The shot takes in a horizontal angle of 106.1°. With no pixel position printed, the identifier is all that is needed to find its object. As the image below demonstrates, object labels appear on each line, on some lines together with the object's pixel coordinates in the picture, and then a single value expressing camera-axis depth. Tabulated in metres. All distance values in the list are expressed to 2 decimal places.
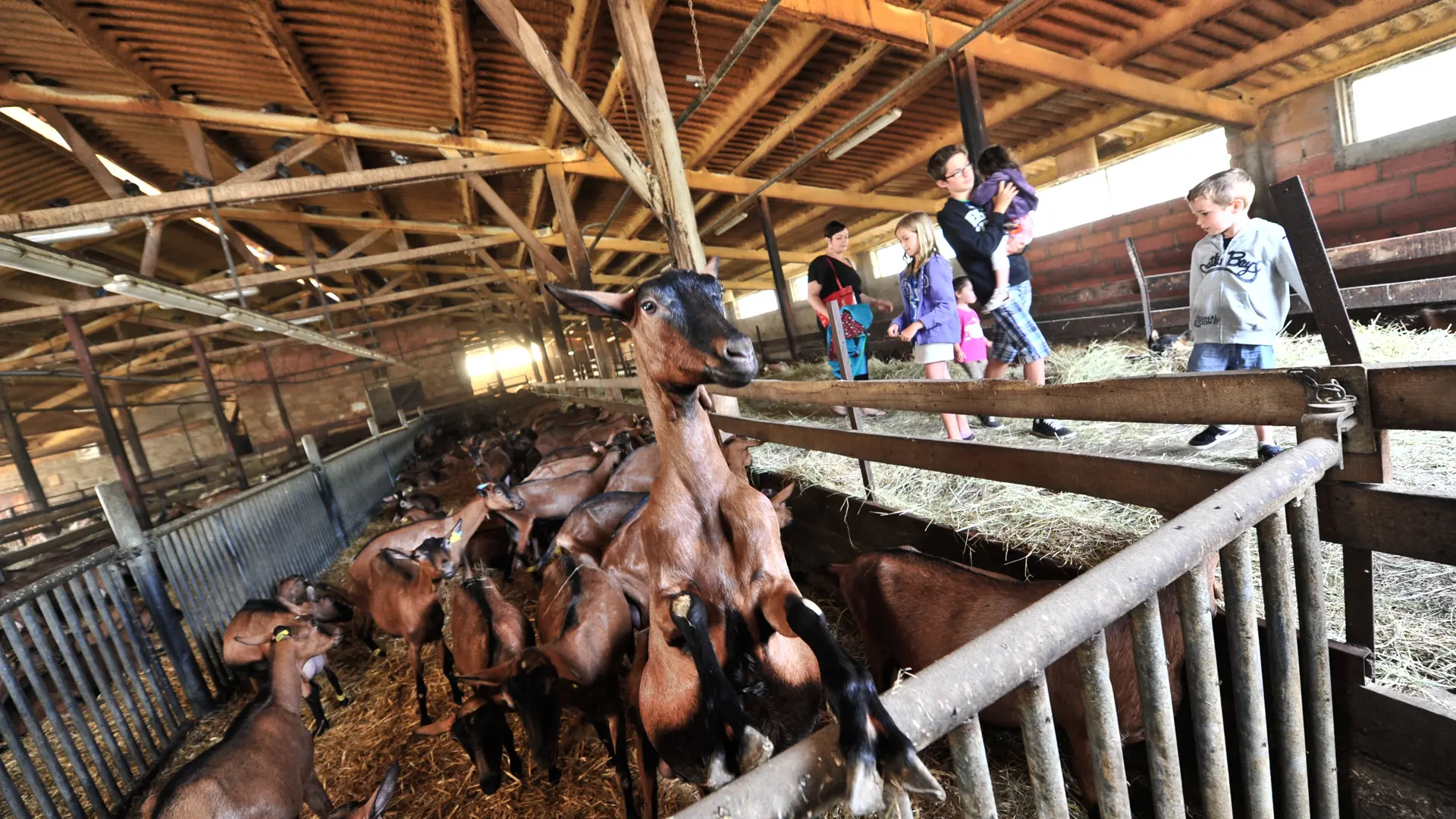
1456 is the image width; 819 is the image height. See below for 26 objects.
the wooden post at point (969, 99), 5.75
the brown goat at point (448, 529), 4.91
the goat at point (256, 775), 2.36
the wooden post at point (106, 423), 7.68
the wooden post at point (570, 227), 8.17
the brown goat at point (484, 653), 2.58
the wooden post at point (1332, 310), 1.39
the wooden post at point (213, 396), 11.93
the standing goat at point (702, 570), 1.50
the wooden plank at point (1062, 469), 1.64
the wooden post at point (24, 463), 11.68
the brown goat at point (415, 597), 3.82
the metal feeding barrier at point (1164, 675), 0.79
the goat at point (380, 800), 2.21
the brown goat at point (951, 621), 1.83
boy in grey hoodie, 2.71
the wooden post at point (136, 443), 13.91
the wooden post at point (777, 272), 9.76
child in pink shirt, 4.32
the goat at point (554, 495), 5.02
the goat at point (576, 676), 2.50
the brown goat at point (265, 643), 3.73
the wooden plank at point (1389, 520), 1.24
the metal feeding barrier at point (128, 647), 3.11
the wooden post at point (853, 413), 3.40
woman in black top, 5.00
